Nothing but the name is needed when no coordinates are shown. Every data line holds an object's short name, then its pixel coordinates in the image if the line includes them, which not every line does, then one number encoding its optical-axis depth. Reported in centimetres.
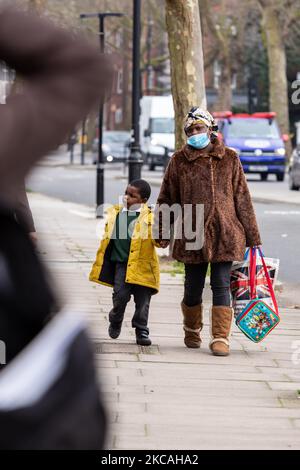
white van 4844
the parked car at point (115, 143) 5856
